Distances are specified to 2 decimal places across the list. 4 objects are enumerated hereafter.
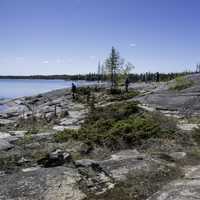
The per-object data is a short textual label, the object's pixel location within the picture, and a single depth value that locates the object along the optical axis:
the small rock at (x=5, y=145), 6.43
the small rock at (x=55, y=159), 5.28
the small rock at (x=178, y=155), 5.62
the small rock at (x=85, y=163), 5.02
